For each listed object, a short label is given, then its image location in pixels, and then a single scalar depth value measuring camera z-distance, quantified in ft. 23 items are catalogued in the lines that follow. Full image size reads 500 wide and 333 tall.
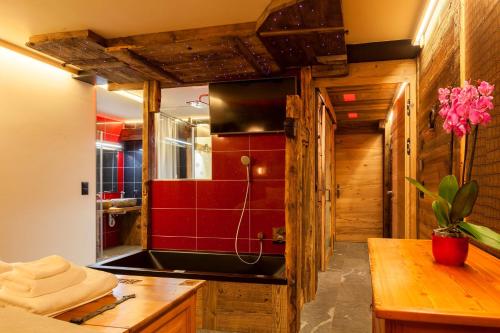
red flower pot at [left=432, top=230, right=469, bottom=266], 4.11
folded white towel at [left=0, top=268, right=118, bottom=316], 3.58
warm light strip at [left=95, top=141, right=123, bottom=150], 20.24
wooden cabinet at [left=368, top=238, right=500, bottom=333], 2.82
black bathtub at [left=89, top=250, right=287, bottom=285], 9.41
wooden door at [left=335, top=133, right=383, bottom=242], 22.22
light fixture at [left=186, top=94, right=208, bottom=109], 15.86
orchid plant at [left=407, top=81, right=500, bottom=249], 4.06
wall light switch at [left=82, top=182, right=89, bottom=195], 12.78
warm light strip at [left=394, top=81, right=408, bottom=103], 13.09
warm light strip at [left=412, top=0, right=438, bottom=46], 8.08
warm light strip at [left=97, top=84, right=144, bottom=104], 16.19
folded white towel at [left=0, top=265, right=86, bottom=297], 3.69
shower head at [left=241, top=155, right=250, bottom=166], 11.62
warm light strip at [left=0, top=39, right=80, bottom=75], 10.41
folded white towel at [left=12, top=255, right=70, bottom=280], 3.81
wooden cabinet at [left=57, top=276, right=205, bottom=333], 3.73
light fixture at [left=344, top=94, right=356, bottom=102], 15.39
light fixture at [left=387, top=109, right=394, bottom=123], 17.67
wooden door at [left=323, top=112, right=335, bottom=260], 16.28
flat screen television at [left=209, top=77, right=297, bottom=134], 11.58
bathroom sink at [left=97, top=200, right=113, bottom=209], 18.98
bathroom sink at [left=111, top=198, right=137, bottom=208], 19.48
